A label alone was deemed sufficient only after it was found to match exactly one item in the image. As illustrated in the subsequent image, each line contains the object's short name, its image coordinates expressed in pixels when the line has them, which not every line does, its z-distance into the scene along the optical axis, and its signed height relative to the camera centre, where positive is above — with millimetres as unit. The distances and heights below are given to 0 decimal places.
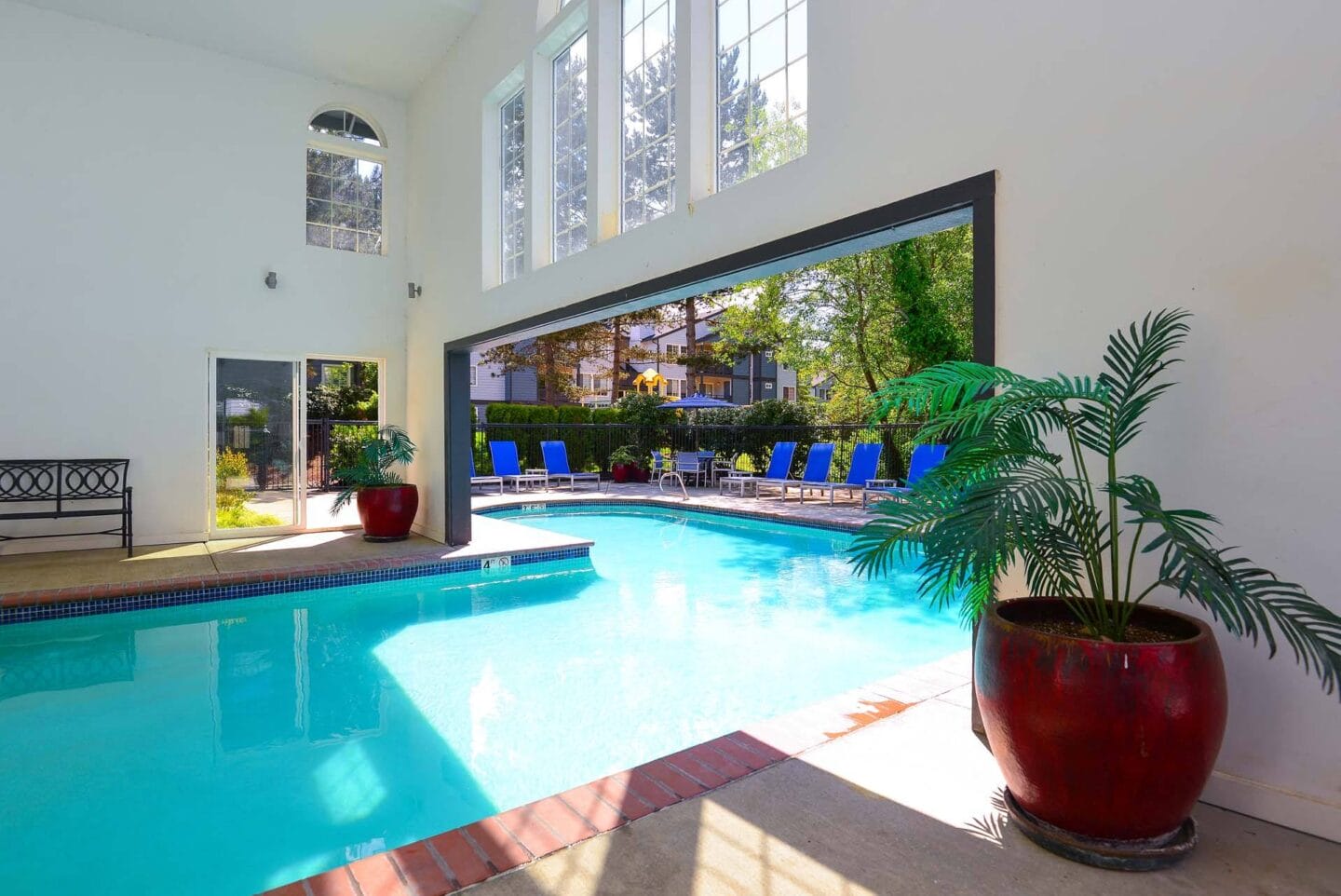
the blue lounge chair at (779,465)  12562 -438
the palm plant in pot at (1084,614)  1782 -478
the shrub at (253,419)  8008 +227
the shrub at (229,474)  7930 -384
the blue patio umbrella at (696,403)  14070 +728
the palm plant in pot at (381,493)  7750 -577
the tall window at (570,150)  6090 +2498
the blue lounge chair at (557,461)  13375 -397
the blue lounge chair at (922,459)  10094 -272
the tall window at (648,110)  4969 +2355
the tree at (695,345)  18875 +2539
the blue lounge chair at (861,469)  11148 -458
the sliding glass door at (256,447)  7926 -86
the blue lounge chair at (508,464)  12711 -430
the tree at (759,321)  14227 +2436
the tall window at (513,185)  6988 +2497
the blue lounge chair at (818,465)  11969 -409
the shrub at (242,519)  7965 -888
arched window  8469 +3085
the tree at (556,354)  18328 +2235
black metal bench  6816 -469
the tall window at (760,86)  3922 +2019
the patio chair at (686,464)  13383 -442
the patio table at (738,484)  13088 -849
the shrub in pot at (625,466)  14531 -521
